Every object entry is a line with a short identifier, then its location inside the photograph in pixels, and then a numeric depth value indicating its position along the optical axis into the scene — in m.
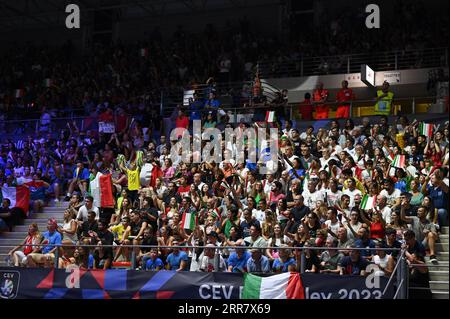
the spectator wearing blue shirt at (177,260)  12.35
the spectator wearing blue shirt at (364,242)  11.08
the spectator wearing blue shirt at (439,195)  12.08
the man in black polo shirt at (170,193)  14.89
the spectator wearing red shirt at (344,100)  18.27
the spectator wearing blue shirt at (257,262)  11.57
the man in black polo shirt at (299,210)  12.61
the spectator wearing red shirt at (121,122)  19.45
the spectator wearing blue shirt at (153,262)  12.45
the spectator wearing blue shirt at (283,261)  11.38
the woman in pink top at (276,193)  13.62
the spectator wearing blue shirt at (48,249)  13.16
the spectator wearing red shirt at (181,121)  18.47
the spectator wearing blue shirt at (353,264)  10.88
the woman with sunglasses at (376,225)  11.68
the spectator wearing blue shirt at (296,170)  14.30
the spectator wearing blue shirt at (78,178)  17.06
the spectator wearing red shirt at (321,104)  18.34
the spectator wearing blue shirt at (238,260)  11.87
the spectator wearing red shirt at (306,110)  18.48
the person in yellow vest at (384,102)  17.72
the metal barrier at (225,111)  18.67
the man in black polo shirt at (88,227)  14.24
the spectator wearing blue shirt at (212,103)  19.06
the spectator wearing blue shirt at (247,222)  12.72
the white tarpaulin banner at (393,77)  21.22
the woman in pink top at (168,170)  15.96
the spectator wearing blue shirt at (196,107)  19.11
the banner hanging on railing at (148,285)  10.55
